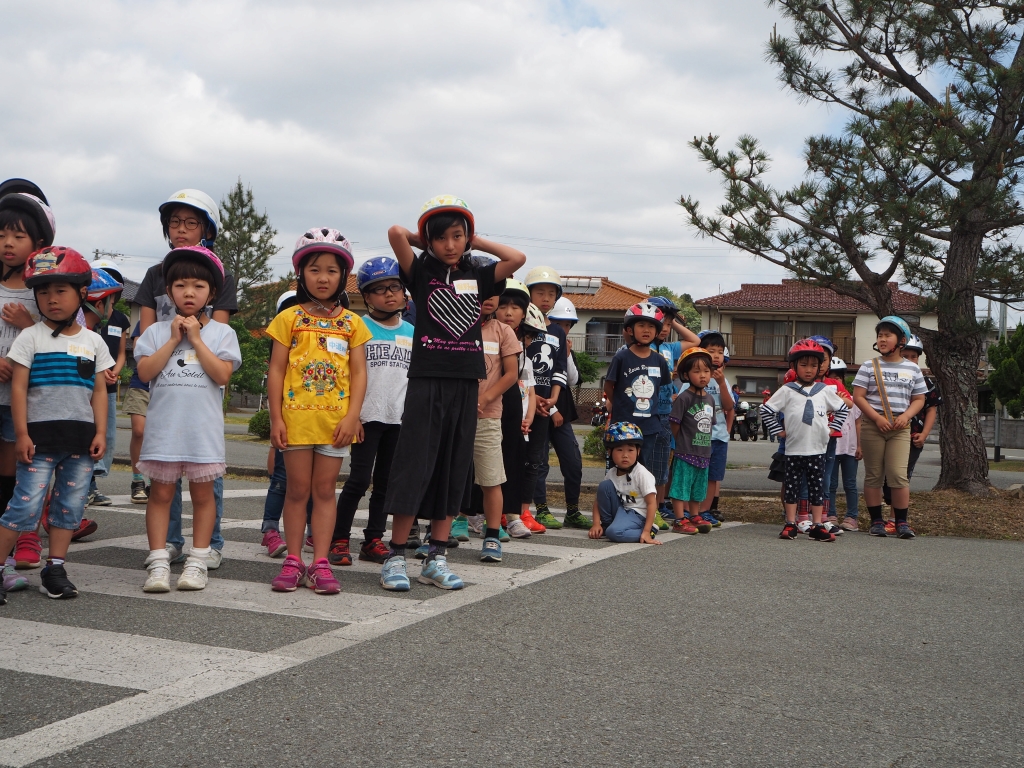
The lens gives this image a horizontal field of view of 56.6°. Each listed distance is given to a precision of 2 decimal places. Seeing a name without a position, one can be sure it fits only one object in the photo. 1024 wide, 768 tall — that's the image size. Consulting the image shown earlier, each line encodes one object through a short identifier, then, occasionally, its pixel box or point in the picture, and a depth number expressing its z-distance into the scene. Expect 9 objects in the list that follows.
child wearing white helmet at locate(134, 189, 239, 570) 5.28
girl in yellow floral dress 4.79
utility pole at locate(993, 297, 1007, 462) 23.69
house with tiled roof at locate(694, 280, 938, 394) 53.00
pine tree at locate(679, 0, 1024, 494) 9.52
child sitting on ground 7.07
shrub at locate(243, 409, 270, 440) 19.52
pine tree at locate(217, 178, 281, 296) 48.09
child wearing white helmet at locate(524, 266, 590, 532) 7.71
